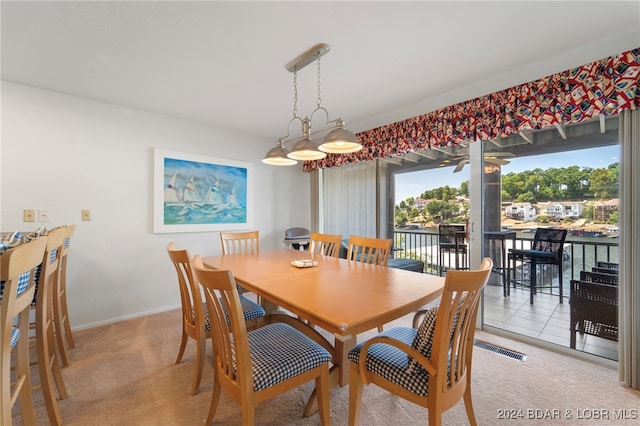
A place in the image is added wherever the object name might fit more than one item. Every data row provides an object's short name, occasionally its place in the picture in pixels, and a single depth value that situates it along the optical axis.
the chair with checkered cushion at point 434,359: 1.07
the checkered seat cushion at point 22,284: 1.31
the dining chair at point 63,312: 2.03
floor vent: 2.22
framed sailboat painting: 3.25
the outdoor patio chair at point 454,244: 3.23
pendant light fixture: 1.88
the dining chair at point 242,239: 2.96
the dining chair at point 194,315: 1.68
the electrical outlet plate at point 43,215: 2.57
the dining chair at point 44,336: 1.45
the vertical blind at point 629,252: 1.83
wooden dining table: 1.16
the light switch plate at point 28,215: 2.50
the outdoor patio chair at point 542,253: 2.60
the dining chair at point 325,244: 2.84
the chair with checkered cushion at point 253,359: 1.15
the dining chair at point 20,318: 0.97
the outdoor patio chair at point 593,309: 2.07
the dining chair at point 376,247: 2.37
